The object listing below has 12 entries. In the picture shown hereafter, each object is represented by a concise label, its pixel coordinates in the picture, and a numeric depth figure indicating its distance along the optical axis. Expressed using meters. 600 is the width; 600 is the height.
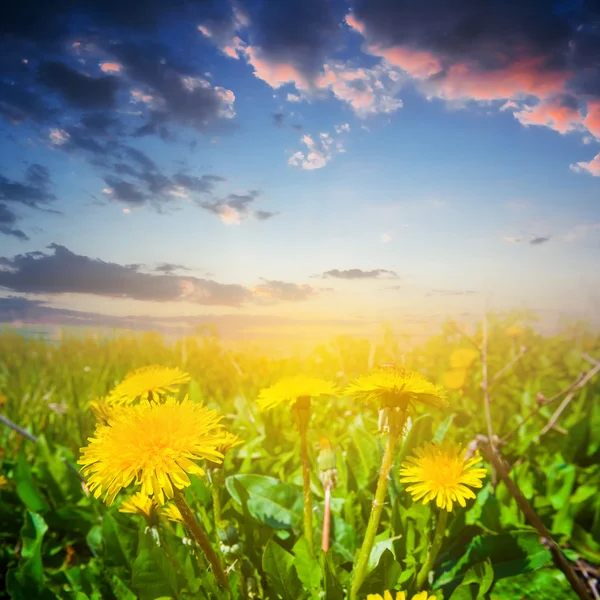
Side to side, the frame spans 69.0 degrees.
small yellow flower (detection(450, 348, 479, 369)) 0.54
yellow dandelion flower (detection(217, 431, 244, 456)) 0.20
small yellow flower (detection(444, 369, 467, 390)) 0.51
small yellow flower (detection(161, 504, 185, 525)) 0.21
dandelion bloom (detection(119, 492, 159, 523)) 0.20
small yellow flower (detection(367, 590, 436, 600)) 0.16
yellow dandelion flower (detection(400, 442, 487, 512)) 0.18
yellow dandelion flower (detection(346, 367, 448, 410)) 0.18
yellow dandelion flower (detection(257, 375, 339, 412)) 0.21
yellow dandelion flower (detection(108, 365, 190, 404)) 0.22
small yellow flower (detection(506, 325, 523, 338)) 0.61
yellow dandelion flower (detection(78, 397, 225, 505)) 0.15
